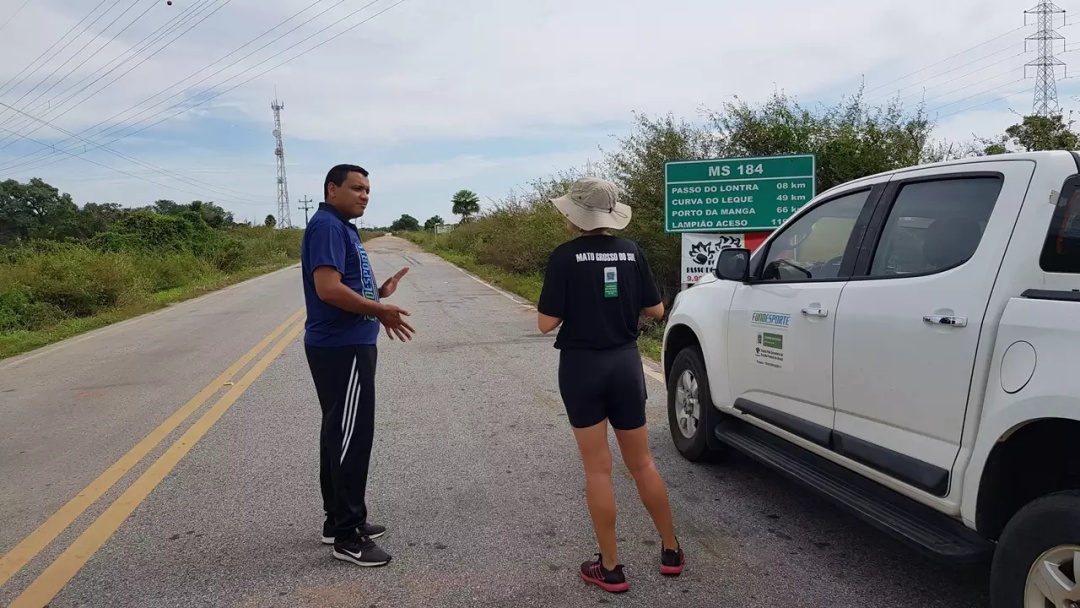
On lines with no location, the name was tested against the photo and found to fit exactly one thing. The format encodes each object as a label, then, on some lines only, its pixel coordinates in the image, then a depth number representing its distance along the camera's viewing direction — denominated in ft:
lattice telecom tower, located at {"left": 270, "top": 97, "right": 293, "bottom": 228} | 231.09
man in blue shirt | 11.80
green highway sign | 29.48
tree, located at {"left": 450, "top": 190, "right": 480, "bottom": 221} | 237.25
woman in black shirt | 10.78
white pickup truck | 8.13
